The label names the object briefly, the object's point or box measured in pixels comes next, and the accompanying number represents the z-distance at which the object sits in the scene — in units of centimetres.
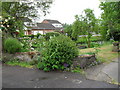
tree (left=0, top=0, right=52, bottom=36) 842
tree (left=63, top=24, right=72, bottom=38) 1539
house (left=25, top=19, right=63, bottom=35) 2954
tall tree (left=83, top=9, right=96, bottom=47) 926
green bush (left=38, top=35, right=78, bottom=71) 393
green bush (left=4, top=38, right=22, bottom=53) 523
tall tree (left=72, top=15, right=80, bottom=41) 961
